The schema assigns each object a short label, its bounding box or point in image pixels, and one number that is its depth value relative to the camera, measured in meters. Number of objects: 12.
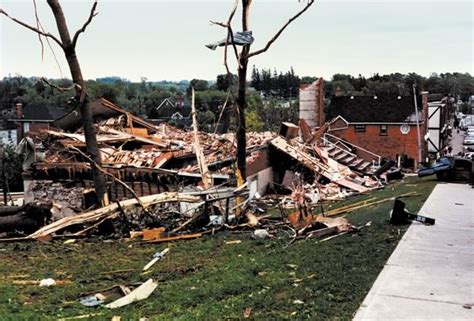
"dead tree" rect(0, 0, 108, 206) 12.95
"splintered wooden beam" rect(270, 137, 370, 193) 18.98
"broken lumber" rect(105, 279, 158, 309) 5.79
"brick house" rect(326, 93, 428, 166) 39.66
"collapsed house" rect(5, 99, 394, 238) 17.17
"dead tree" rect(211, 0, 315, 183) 12.45
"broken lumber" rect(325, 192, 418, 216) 12.00
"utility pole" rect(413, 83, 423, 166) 36.88
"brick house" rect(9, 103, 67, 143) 54.41
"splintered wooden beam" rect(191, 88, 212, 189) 15.18
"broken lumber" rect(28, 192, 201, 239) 10.92
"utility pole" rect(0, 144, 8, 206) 25.01
